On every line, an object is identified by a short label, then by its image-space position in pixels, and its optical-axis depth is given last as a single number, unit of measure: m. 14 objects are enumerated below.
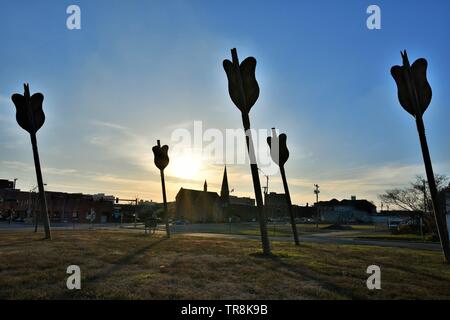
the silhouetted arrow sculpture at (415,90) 12.38
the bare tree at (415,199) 42.44
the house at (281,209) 123.38
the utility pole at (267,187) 53.47
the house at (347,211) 108.12
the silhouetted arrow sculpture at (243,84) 14.05
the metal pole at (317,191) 67.79
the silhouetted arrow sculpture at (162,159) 24.80
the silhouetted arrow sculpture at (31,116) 19.08
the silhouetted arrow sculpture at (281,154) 19.44
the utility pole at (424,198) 42.26
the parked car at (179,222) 78.38
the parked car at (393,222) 61.38
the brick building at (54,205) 70.12
